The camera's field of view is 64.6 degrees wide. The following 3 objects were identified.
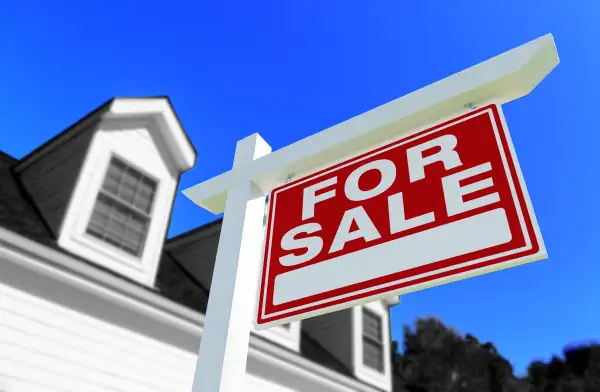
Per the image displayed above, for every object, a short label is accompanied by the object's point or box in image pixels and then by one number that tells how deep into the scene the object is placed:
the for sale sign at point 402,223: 1.69
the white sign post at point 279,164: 1.96
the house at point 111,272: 5.84
